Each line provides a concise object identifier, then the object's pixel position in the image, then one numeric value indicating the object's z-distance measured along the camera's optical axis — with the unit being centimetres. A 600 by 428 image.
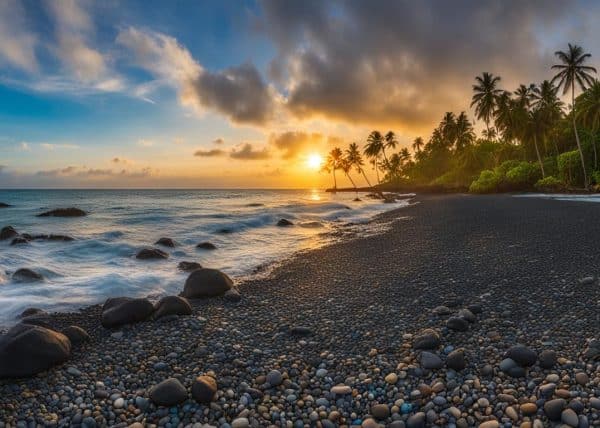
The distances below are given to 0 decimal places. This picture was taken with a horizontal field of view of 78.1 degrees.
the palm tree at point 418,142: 11656
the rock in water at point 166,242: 1569
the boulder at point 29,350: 428
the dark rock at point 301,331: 530
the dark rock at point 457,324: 499
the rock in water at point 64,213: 3188
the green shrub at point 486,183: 5431
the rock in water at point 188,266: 1095
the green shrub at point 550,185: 4400
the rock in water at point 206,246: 1504
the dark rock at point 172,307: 623
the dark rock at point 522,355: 392
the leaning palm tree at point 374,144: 8412
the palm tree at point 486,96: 6056
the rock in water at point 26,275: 979
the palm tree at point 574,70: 4278
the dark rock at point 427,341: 452
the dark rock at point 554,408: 312
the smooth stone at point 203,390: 373
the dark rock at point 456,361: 400
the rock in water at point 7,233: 1792
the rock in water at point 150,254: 1270
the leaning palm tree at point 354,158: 9606
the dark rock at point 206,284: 743
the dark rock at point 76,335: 533
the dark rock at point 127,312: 600
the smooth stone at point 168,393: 368
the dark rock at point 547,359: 384
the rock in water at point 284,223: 2378
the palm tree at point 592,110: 4267
